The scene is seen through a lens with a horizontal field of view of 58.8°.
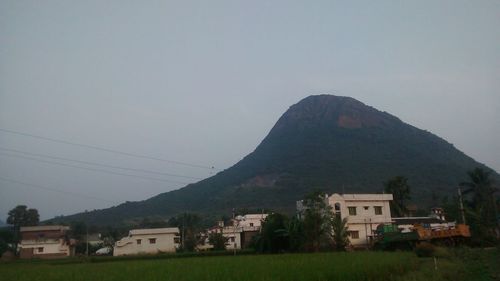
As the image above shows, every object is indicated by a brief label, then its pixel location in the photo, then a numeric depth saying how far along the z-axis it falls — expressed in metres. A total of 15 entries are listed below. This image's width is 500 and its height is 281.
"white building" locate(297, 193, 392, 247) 42.69
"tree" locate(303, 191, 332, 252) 36.94
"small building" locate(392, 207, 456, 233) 32.23
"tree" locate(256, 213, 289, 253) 39.22
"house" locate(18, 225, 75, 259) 50.88
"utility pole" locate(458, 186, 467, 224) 33.21
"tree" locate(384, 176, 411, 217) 52.28
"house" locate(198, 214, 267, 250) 52.56
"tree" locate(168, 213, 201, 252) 52.53
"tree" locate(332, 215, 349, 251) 36.97
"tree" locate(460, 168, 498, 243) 33.24
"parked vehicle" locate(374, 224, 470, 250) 30.98
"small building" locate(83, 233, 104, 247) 67.31
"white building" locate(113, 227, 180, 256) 51.97
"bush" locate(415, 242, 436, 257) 26.53
